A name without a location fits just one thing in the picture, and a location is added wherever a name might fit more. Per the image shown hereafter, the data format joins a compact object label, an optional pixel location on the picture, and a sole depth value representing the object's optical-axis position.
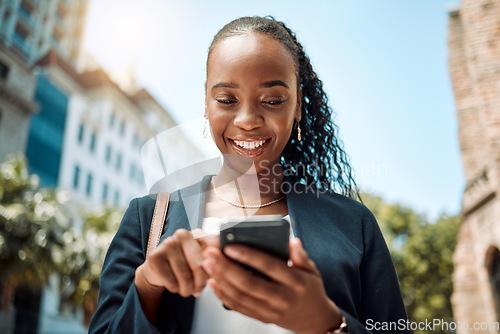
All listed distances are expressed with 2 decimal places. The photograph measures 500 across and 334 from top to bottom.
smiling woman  0.91
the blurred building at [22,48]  24.94
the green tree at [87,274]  14.72
